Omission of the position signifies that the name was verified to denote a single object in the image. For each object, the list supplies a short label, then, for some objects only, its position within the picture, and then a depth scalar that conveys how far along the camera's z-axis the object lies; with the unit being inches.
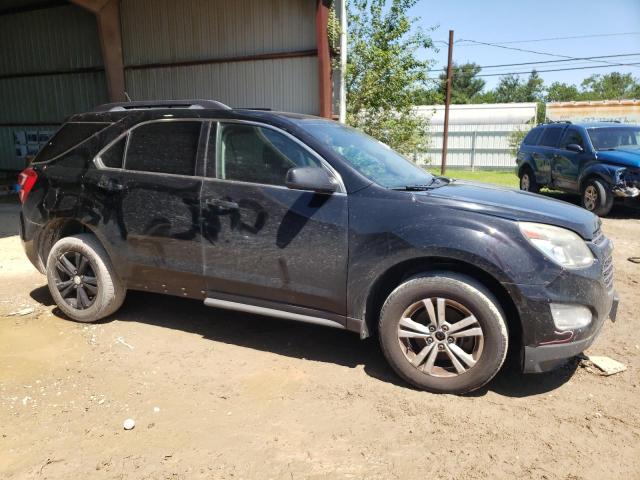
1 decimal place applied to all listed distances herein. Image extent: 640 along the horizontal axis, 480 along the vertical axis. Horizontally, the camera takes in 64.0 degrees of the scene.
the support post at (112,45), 552.1
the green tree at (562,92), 2898.6
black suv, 123.4
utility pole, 723.7
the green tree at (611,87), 2669.8
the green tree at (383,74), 499.2
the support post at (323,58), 456.4
